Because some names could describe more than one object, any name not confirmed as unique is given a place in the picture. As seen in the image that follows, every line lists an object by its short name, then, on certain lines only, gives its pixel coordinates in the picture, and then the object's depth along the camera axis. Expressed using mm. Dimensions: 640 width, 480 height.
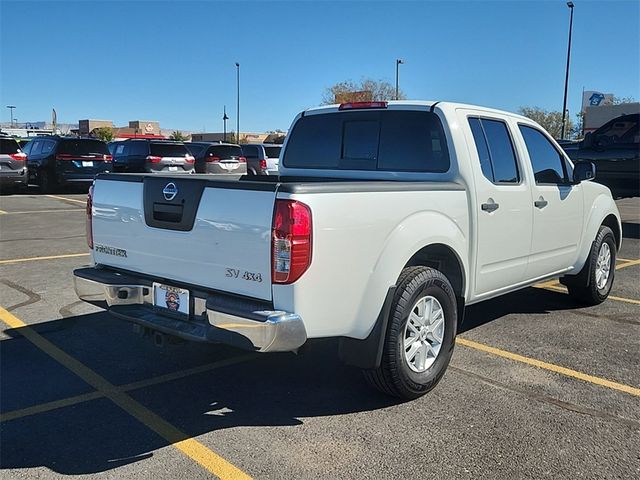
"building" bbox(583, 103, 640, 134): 43075
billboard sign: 66375
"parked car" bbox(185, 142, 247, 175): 21375
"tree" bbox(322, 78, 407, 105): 63578
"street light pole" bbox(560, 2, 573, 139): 34156
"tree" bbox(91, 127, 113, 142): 77188
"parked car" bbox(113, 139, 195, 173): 19594
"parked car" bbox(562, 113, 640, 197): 12180
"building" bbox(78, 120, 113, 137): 93375
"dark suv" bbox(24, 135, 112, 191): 18672
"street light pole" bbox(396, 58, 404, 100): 56347
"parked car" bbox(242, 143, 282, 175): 22188
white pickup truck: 3236
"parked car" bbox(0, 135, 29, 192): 17719
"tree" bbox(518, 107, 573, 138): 64125
